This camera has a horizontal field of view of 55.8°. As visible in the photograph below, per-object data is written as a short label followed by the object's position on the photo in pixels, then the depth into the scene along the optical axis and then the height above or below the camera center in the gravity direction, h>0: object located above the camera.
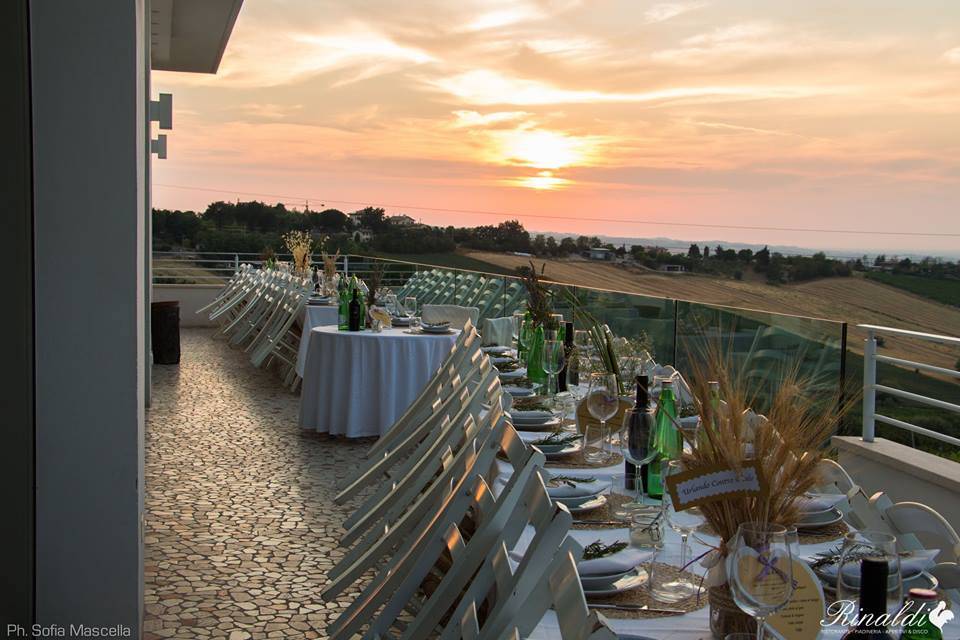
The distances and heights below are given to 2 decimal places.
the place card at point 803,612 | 1.29 -0.49
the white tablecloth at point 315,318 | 7.96 -0.54
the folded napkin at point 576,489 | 2.02 -0.51
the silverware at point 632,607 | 1.46 -0.55
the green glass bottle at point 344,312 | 6.22 -0.38
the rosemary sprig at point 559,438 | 2.57 -0.50
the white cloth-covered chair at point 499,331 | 7.40 -0.57
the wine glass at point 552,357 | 3.33 -0.35
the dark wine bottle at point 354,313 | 6.12 -0.37
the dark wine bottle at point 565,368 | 3.55 -0.41
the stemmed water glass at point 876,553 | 1.15 -0.36
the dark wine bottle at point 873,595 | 1.09 -0.40
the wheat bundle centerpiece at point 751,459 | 1.34 -0.29
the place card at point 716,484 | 1.35 -0.32
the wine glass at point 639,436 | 2.09 -0.39
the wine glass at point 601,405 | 2.52 -0.39
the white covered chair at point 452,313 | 7.35 -0.44
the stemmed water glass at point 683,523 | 1.54 -0.51
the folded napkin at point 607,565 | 1.54 -0.52
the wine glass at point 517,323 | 4.73 -0.32
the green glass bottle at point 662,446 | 2.16 -0.43
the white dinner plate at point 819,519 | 1.83 -0.51
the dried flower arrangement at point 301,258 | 10.74 -0.02
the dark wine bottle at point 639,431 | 2.09 -0.38
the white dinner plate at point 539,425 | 2.92 -0.53
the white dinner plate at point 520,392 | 3.50 -0.50
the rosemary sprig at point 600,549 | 1.64 -0.52
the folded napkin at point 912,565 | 1.51 -0.49
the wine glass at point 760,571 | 1.19 -0.40
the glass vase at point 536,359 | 3.84 -0.41
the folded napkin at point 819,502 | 1.87 -0.49
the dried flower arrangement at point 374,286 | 6.20 -0.19
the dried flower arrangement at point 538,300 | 3.94 -0.16
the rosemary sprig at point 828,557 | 1.58 -0.51
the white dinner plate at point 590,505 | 1.96 -0.52
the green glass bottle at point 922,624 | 1.18 -0.46
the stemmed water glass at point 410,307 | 6.68 -0.35
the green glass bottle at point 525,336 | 4.26 -0.35
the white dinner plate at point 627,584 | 1.50 -0.54
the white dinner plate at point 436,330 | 6.21 -0.48
